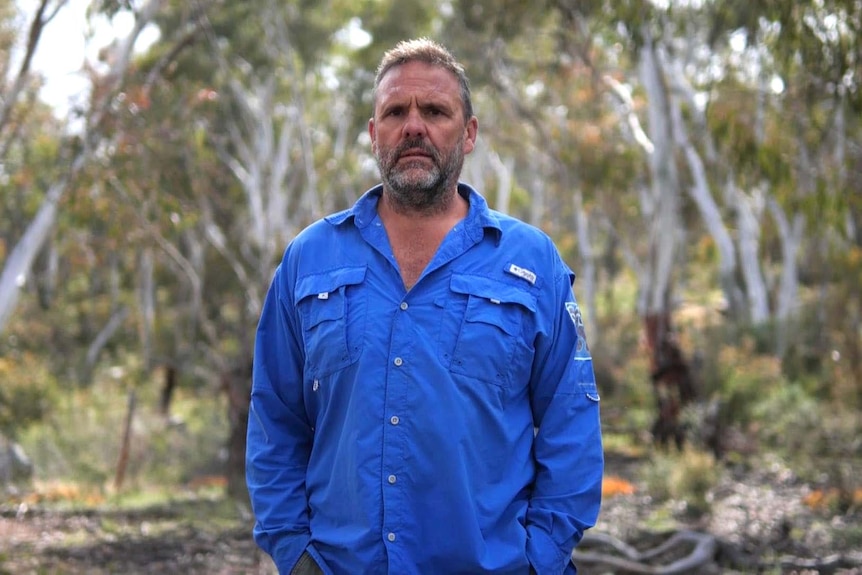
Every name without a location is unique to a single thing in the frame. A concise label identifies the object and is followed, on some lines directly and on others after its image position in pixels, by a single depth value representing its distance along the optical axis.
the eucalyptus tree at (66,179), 10.89
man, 2.74
